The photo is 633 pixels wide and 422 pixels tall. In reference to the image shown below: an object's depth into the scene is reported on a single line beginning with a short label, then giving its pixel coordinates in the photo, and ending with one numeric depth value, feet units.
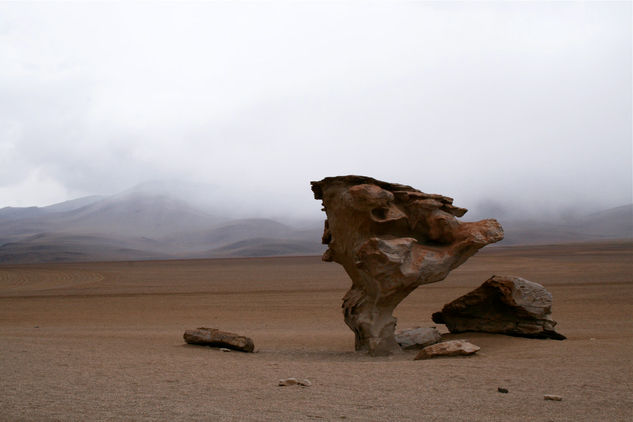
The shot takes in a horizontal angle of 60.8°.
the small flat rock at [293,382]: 25.35
